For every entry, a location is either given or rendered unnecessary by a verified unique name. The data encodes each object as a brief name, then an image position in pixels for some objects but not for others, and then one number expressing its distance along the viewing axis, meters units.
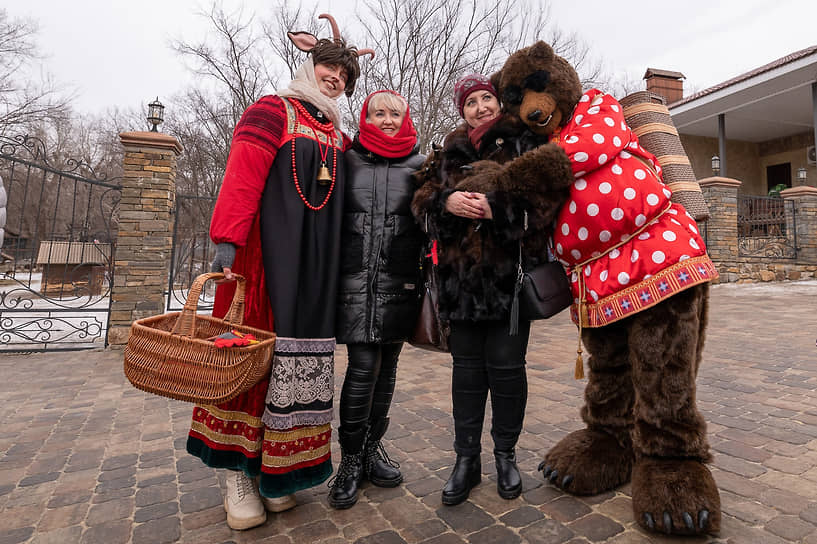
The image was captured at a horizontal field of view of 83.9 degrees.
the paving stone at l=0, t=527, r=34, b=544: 1.85
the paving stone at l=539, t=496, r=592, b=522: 1.93
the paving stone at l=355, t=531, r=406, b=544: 1.79
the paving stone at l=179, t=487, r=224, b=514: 2.08
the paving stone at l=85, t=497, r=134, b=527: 2.00
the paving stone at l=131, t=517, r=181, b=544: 1.83
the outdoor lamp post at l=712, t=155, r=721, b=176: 14.16
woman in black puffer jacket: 2.07
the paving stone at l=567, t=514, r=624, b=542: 1.78
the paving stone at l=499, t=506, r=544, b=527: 1.89
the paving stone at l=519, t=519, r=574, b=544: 1.76
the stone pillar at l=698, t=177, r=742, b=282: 12.04
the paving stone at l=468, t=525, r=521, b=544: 1.77
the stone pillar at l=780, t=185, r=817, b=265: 12.39
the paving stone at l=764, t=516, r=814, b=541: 1.75
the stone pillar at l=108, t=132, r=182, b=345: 5.91
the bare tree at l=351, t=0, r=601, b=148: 9.88
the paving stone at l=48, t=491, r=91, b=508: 2.14
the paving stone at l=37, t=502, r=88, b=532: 1.95
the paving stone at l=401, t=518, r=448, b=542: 1.81
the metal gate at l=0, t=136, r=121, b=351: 6.00
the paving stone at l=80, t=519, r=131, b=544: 1.83
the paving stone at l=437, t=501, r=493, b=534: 1.87
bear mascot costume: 1.75
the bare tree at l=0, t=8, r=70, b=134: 15.10
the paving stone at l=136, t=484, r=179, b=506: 2.15
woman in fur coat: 1.91
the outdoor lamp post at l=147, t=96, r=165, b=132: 6.59
